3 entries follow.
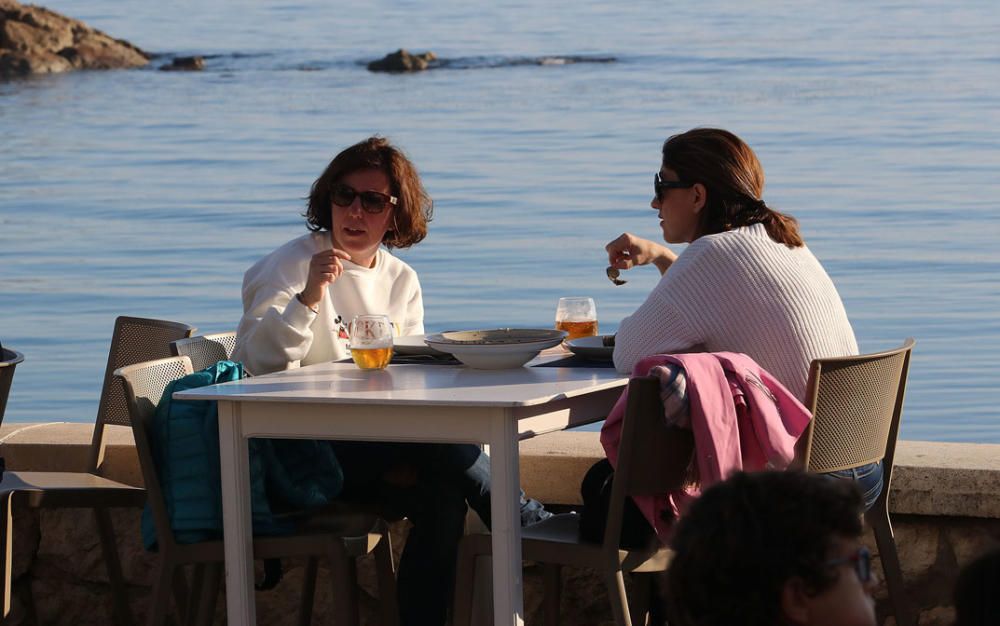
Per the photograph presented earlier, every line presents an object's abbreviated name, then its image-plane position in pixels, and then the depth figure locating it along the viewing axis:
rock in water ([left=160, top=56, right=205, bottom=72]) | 68.47
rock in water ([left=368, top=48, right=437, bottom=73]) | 65.20
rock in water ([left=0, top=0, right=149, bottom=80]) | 65.87
